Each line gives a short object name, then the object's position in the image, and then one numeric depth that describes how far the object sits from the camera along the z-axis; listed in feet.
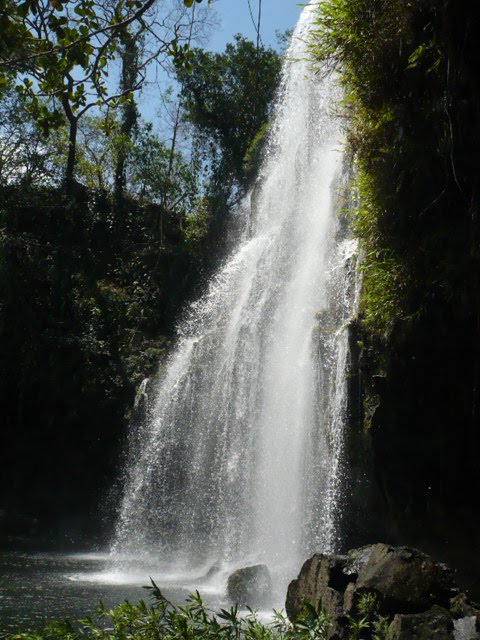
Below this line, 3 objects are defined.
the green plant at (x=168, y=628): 11.68
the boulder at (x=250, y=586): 29.30
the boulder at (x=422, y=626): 17.20
